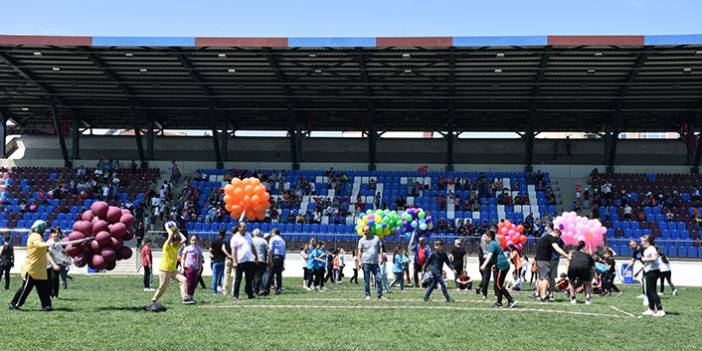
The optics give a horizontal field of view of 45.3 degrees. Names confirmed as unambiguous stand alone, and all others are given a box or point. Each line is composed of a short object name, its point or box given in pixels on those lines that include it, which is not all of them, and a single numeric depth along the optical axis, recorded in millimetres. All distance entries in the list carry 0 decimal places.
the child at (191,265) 16328
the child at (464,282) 23312
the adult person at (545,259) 17766
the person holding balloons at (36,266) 13594
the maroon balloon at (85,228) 15352
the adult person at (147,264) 21428
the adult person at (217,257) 19031
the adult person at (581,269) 16938
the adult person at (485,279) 18216
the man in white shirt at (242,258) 17391
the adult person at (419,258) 24375
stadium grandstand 37938
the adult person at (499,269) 15617
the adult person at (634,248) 19362
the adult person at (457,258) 22781
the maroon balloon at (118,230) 15305
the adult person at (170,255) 14391
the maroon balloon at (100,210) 15484
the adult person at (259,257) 17969
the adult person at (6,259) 20422
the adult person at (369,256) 17094
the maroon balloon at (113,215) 15492
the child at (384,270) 21367
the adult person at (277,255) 19719
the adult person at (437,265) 16930
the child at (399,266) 23312
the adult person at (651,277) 15070
